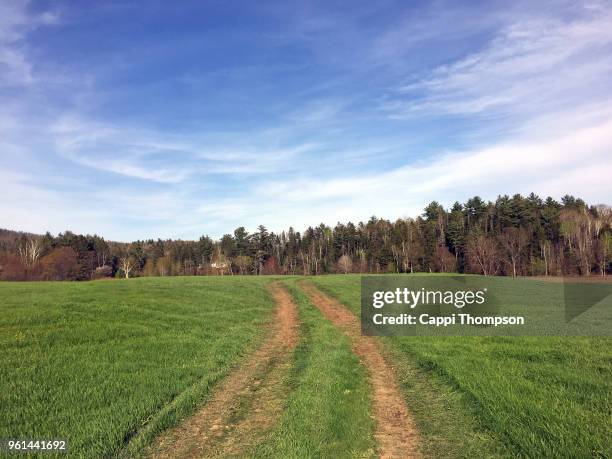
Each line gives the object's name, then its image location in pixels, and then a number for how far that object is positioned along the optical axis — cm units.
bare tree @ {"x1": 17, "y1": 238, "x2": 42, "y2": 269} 12579
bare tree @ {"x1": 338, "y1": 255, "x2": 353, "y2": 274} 13188
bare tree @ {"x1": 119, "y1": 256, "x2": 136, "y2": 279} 15452
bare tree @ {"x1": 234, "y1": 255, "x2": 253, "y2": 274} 14575
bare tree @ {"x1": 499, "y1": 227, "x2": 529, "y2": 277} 9838
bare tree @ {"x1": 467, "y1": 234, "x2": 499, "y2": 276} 9831
